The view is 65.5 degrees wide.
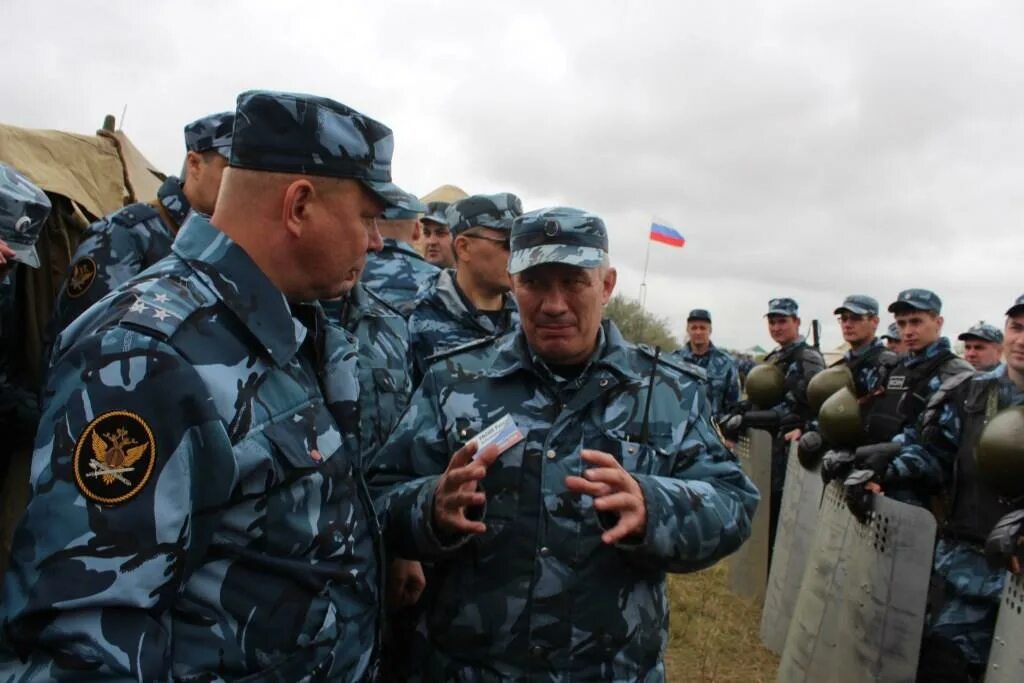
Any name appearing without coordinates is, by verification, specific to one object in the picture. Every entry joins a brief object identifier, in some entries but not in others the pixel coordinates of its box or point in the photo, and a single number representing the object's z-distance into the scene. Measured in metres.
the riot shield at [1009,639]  2.76
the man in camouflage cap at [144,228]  2.57
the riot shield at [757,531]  6.59
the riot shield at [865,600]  3.51
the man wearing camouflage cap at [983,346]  7.09
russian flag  17.70
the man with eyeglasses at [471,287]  3.61
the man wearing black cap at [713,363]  9.29
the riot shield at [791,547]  5.29
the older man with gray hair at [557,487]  1.89
